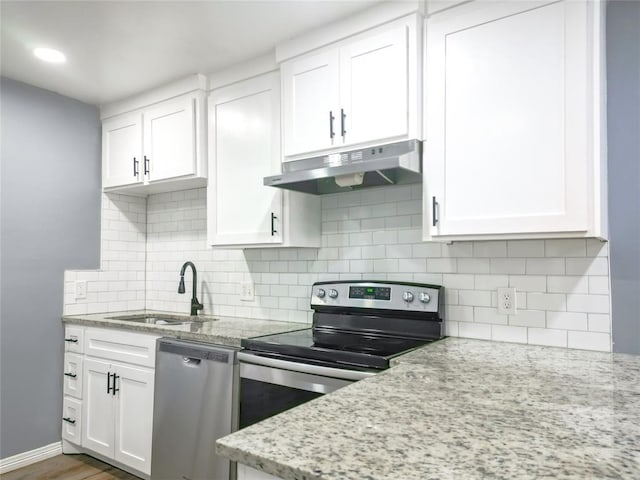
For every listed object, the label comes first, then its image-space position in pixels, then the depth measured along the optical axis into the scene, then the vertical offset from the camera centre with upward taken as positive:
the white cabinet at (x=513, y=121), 1.55 +0.50
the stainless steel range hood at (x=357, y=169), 1.86 +0.36
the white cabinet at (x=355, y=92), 1.92 +0.74
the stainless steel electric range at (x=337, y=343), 1.73 -0.41
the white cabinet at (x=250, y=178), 2.41 +0.42
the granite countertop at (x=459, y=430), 0.73 -0.36
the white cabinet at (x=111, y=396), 2.52 -0.90
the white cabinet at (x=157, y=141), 2.77 +0.72
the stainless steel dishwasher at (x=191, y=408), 2.05 -0.77
